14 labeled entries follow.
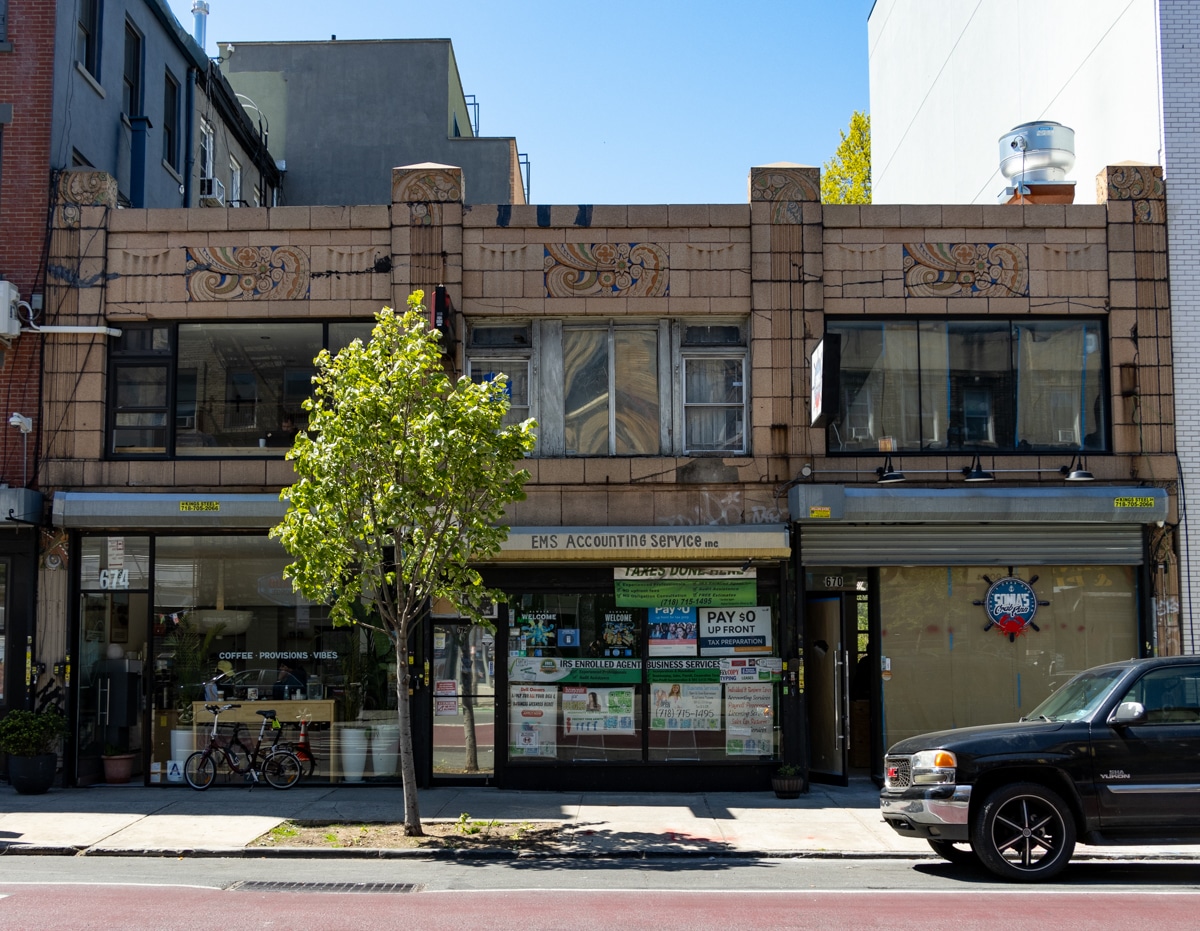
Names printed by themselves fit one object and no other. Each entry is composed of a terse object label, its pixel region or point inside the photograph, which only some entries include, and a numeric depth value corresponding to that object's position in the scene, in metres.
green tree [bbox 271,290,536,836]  11.95
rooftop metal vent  17.03
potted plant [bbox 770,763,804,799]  14.57
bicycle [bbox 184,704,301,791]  15.19
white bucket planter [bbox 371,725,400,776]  15.50
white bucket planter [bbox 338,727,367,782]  15.48
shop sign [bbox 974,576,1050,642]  15.62
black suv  9.85
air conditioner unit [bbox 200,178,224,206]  21.58
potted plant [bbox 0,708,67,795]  14.32
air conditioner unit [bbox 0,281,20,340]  15.28
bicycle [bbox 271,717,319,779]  15.38
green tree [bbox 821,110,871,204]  33.28
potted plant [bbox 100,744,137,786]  15.60
